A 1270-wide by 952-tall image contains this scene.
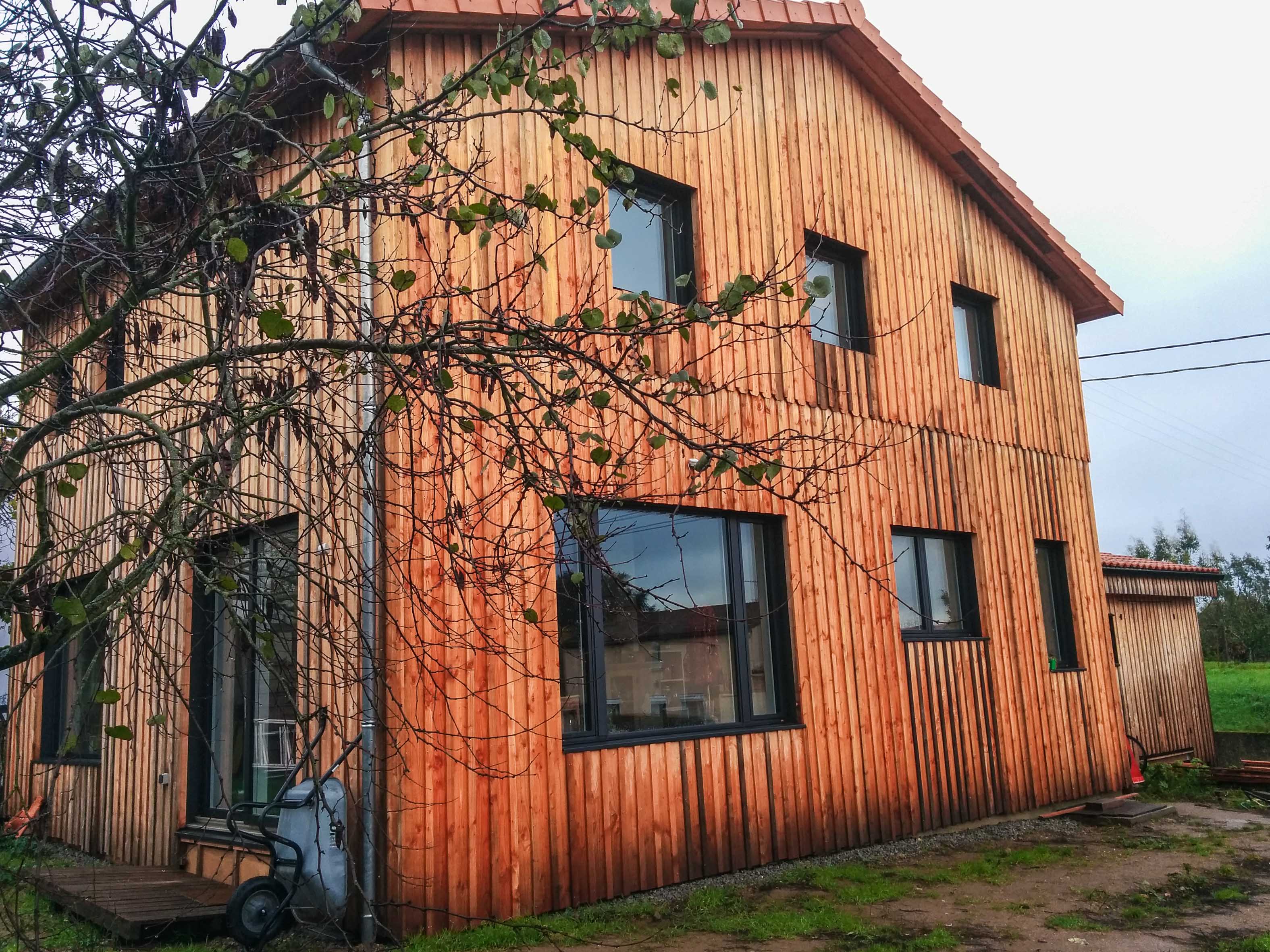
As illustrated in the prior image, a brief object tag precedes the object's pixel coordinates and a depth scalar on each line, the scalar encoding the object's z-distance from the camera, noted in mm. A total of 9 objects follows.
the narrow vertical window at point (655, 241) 8000
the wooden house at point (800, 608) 6336
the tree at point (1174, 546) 56219
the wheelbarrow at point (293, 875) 5465
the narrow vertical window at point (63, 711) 9070
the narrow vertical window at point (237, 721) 6773
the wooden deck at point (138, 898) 5832
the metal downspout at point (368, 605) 5418
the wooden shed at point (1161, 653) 13820
